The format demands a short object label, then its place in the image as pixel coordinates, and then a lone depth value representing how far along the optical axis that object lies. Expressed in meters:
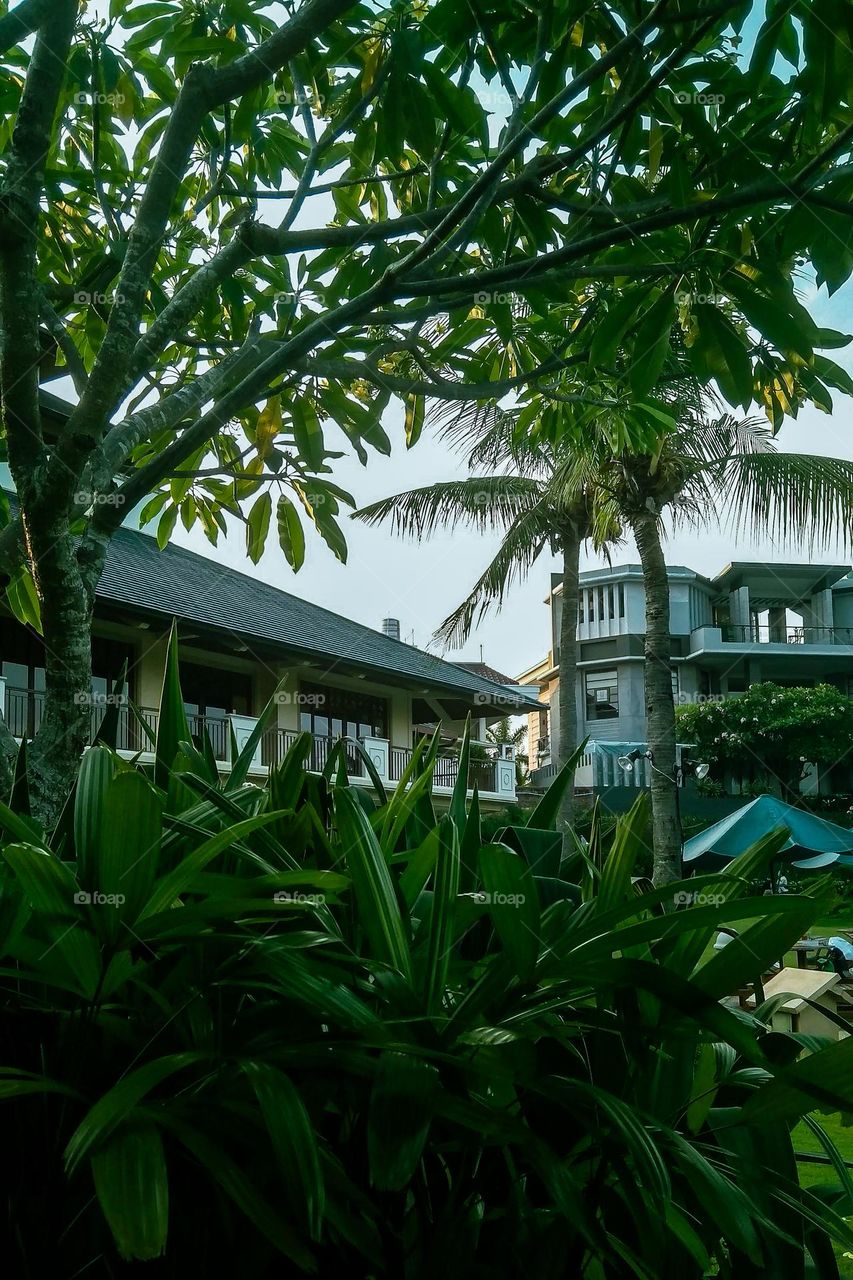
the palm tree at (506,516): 13.16
